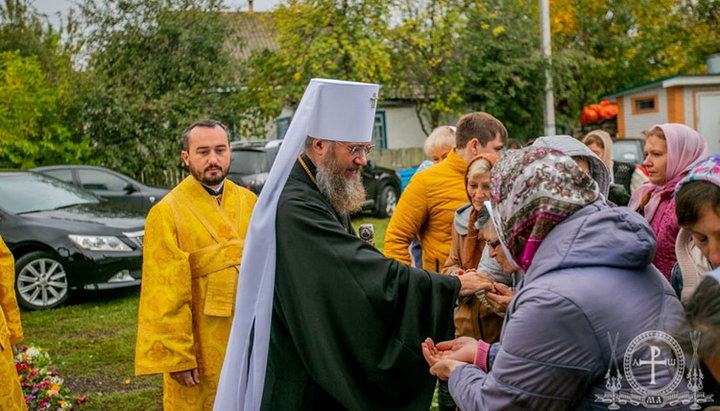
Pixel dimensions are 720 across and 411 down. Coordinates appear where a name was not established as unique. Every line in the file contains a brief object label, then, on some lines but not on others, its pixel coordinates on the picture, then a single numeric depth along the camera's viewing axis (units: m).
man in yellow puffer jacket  4.79
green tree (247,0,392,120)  19.89
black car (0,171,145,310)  9.41
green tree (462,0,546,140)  22.75
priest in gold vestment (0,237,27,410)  3.92
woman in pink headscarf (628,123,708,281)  4.10
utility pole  20.09
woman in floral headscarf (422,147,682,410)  2.05
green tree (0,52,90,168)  15.55
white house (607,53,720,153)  21.91
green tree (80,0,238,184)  19.11
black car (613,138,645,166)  16.60
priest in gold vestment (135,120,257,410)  4.04
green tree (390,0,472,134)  21.77
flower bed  5.28
